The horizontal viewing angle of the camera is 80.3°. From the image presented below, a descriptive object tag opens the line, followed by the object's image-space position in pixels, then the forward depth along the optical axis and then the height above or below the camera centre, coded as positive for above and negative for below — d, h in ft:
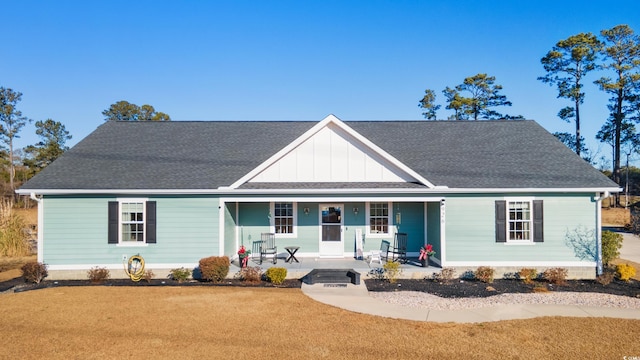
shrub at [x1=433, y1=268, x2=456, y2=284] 41.22 -8.92
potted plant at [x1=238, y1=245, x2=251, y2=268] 43.50 -7.11
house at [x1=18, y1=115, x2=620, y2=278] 42.60 -1.20
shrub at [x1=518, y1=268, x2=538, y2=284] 40.64 -8.74
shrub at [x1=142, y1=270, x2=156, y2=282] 41.22 -8.85
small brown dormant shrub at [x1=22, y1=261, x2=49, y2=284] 40.34 -8.22
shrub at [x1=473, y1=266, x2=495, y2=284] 40.57 -8.65
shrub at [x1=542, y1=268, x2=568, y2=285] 40.01 -8.71
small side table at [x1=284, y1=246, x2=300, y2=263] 46.06 -7.17
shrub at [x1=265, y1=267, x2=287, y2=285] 39.78 -8.46
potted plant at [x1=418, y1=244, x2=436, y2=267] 43.51 -6.90
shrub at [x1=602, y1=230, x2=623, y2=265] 44.52 -6.25
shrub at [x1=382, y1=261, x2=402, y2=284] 40.53 -8.21
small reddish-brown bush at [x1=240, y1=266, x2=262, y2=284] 40.60 -8.67
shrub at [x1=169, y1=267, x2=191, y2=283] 41.34 -8.74
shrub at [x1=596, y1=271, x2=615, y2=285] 39.37 -8.87
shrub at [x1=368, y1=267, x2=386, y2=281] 41.78 -8.80
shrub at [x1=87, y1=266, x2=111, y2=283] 41.22 -8.73
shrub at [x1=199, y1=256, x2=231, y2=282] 40.11 -7.78
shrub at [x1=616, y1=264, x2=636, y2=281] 40.62 -8.41
